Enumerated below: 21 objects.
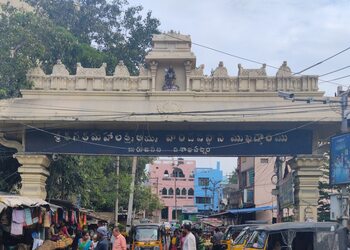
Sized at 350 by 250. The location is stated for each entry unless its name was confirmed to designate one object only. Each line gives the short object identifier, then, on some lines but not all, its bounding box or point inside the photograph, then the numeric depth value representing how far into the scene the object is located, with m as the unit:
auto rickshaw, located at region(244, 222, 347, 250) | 12.45
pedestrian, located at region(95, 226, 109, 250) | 15.39
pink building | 82.06
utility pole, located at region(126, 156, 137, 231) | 37.69
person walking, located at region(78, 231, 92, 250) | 16.71
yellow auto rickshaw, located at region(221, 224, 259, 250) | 22.07
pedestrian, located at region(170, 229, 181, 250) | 24.54
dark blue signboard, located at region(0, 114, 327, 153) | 20.61
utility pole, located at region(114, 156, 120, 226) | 40.30
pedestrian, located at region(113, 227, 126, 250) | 14.99
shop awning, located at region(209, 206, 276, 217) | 36.89
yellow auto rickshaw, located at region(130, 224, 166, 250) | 24.16
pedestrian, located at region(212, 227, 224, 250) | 23.73
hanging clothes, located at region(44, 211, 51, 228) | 18.16
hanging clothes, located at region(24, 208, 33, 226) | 15.63
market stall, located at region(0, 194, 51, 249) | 14.16
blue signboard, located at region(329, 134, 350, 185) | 17.72
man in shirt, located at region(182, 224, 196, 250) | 15.47
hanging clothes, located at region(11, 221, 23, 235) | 14.81
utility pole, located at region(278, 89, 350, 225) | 15.55
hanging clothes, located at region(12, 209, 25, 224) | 14.84
